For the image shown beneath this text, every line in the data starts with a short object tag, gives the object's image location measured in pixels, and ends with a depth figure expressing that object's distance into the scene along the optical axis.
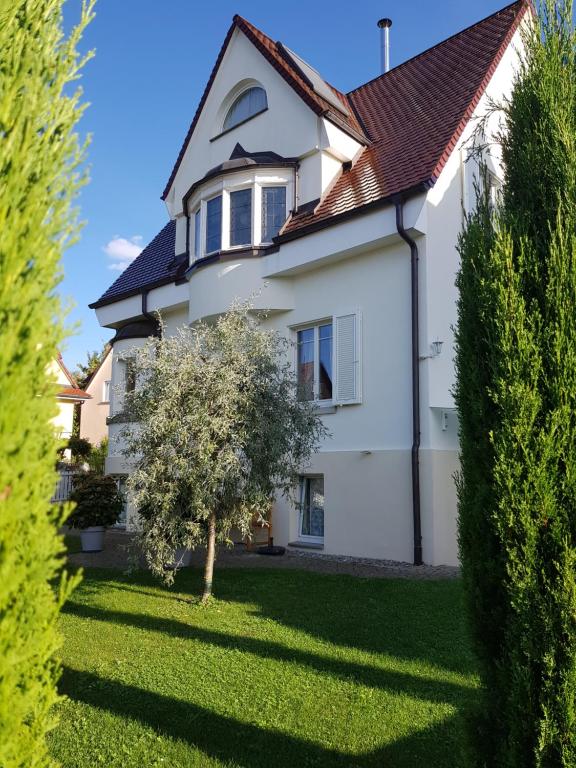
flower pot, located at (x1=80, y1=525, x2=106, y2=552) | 13.27
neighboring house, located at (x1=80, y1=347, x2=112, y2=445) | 31.75
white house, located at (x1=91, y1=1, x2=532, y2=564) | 11.10
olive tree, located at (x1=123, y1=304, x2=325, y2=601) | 7.84
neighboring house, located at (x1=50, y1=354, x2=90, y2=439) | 31.66
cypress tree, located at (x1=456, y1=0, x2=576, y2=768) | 3.19
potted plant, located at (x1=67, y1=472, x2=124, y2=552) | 13.20
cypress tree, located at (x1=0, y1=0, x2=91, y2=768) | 1.87
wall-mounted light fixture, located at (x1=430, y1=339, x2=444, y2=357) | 11.02
